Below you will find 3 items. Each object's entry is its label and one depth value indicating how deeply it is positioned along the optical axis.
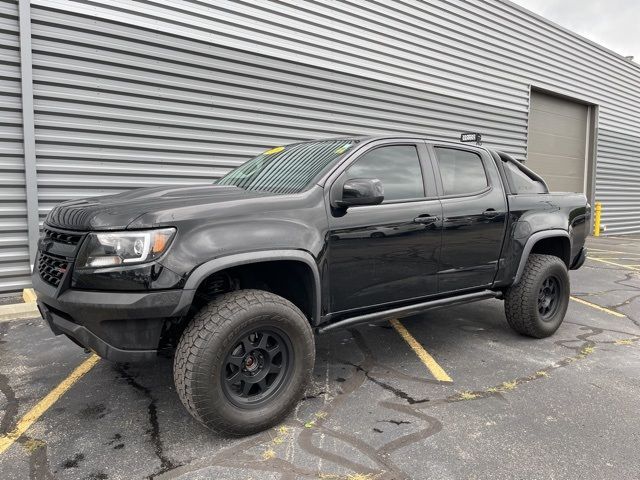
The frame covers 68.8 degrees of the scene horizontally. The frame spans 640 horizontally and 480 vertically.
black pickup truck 2.46
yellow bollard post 15.00
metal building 5.59
